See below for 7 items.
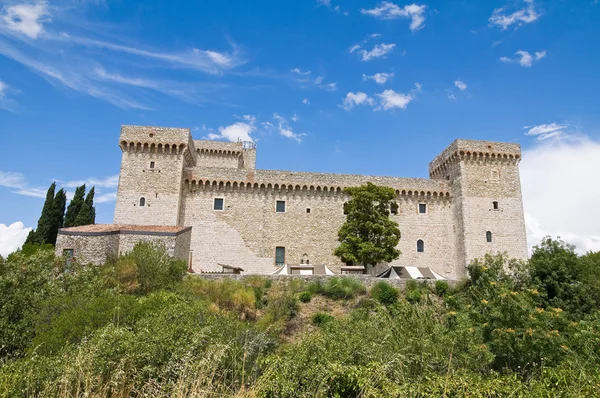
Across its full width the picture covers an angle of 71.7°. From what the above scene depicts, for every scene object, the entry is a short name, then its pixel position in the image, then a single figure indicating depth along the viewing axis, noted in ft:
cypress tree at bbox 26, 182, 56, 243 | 106.32
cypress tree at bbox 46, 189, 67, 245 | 108.17
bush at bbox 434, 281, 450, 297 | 72.02
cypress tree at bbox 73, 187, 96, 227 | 107.96
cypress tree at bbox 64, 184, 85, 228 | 110.11
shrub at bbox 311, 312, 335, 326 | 61.87
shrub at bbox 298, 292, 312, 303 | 68.39
